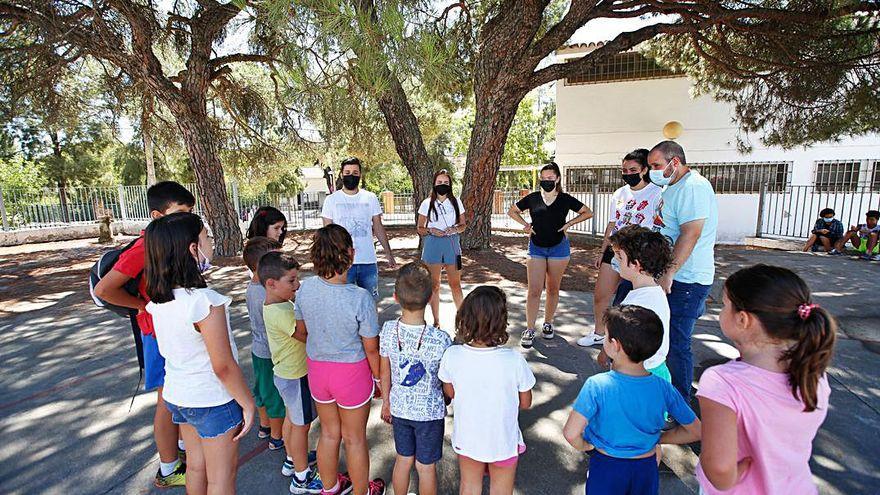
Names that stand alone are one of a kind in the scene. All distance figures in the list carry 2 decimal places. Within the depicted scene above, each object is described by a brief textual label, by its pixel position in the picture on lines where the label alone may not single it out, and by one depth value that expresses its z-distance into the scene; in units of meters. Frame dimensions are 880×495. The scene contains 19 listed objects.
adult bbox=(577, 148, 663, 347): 3.58
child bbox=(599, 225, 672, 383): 2.24
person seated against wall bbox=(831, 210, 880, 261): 8.50
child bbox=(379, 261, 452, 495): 2.03
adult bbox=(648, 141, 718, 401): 2.73
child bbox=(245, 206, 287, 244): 3.22
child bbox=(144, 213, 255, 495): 1.73
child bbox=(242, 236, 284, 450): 2.56
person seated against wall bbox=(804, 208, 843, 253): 9.70
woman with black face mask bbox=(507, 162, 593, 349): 4.25
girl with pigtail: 1.28
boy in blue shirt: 1.66
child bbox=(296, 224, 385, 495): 2.16
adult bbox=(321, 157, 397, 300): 3.98
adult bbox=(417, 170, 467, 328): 4.61
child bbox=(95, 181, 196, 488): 2.17
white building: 12.25
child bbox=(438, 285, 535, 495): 1.84
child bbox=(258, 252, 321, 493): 2.32
